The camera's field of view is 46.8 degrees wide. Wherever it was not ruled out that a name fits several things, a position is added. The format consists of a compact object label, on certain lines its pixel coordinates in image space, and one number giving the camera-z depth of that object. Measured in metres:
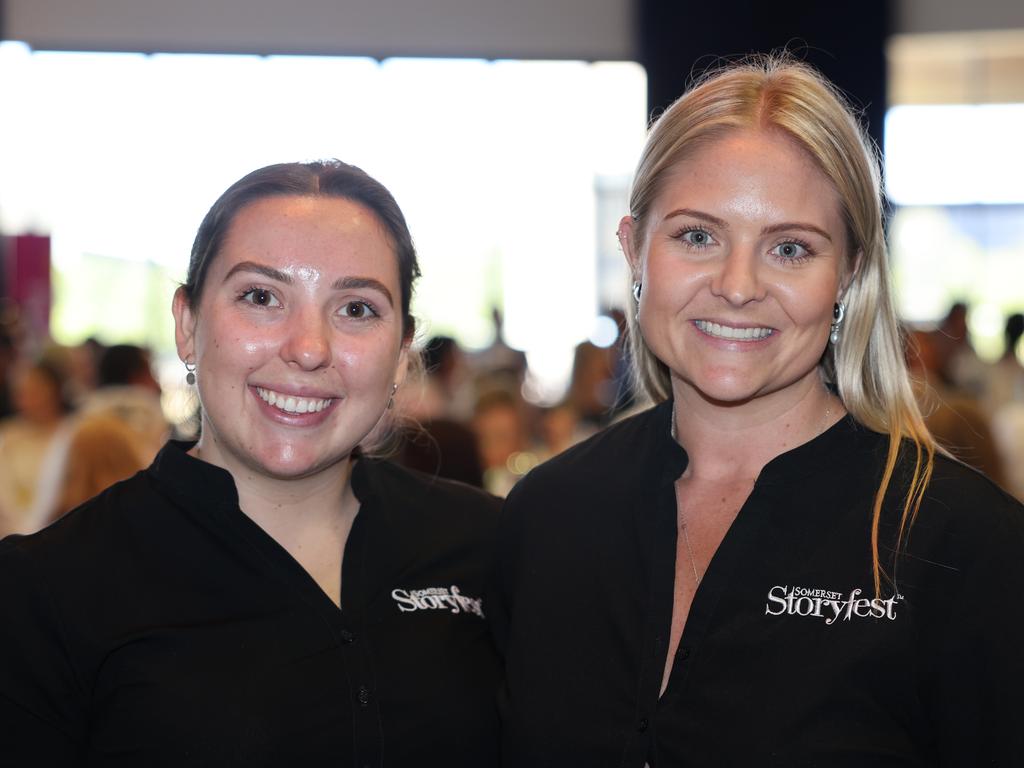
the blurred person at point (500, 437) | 5.70
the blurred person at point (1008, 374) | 7.35
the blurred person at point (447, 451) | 4.66
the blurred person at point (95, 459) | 4.21
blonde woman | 1.65
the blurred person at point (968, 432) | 3.82
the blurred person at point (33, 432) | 5.43
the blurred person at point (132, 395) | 4.76
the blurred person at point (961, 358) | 7.05
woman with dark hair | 1.75
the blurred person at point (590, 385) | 6.20
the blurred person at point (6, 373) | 6.48
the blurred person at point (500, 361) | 6.36
